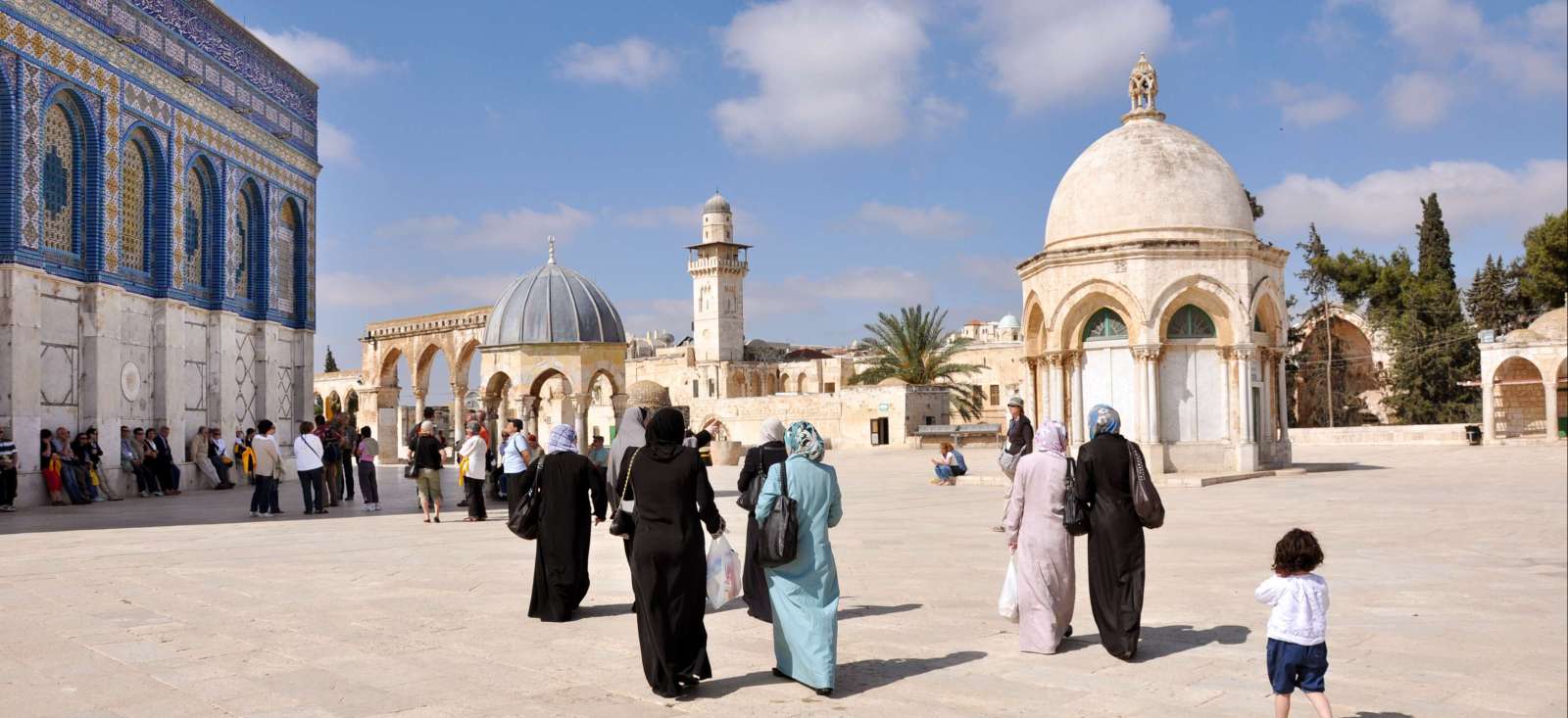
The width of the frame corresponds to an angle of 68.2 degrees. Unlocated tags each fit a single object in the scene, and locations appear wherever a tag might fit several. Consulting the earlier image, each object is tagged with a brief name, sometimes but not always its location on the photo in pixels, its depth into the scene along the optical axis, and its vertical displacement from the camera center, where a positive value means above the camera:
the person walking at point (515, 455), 10.67 -0.37
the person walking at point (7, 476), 14.12 -0.62
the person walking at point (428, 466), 13.02 -0.56
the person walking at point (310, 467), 13.51 -0.57
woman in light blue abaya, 5.00 -0.76
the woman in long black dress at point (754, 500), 5.68 -0.44
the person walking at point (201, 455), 19.38 -0.56
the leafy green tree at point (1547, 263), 43.56 +5.04
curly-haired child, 4.16 -0.81
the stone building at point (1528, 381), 34.94 +0.42
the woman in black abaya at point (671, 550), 5.02 -0.61
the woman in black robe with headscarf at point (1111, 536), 5.62 -0.67
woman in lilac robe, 5.71 -0.72
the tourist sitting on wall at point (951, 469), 19.31 -1.05
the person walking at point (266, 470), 13.52 -0.59
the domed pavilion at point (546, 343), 23.88 +1.48
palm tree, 42.53 +2.23
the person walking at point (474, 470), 13.05 -0.61
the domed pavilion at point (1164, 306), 18.19 +1.54
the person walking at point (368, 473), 14.59 -0.69
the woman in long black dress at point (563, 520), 6.73 -0.63
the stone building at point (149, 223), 15.13 +3.21
